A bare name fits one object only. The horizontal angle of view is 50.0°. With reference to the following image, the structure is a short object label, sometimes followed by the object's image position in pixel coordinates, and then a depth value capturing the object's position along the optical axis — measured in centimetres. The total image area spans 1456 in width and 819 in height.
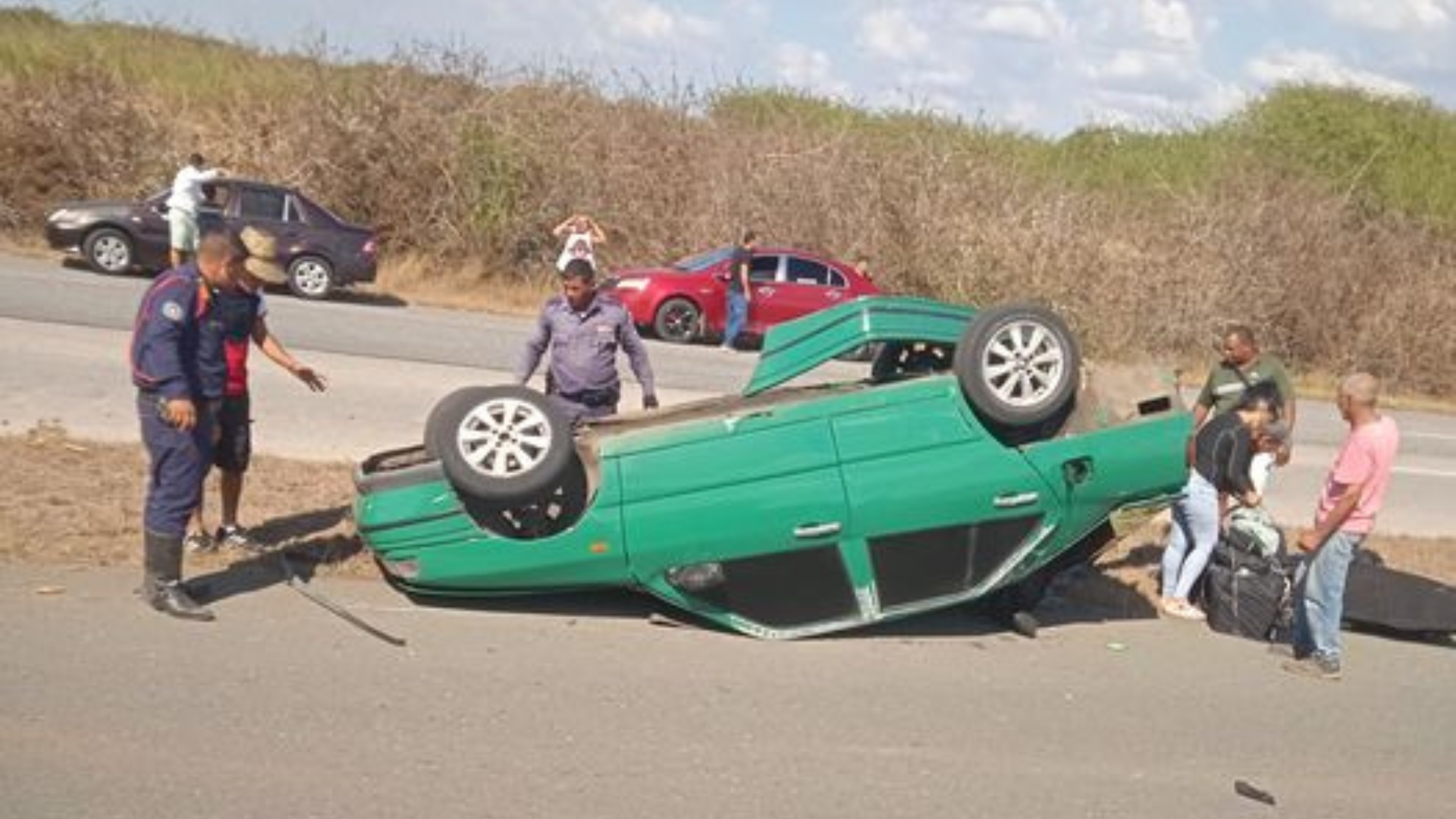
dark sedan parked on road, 2102
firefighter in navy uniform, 633
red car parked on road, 2191
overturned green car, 662
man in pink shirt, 725
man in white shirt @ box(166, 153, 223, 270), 2056
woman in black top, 839
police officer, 816
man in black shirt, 2184
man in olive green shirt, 927
